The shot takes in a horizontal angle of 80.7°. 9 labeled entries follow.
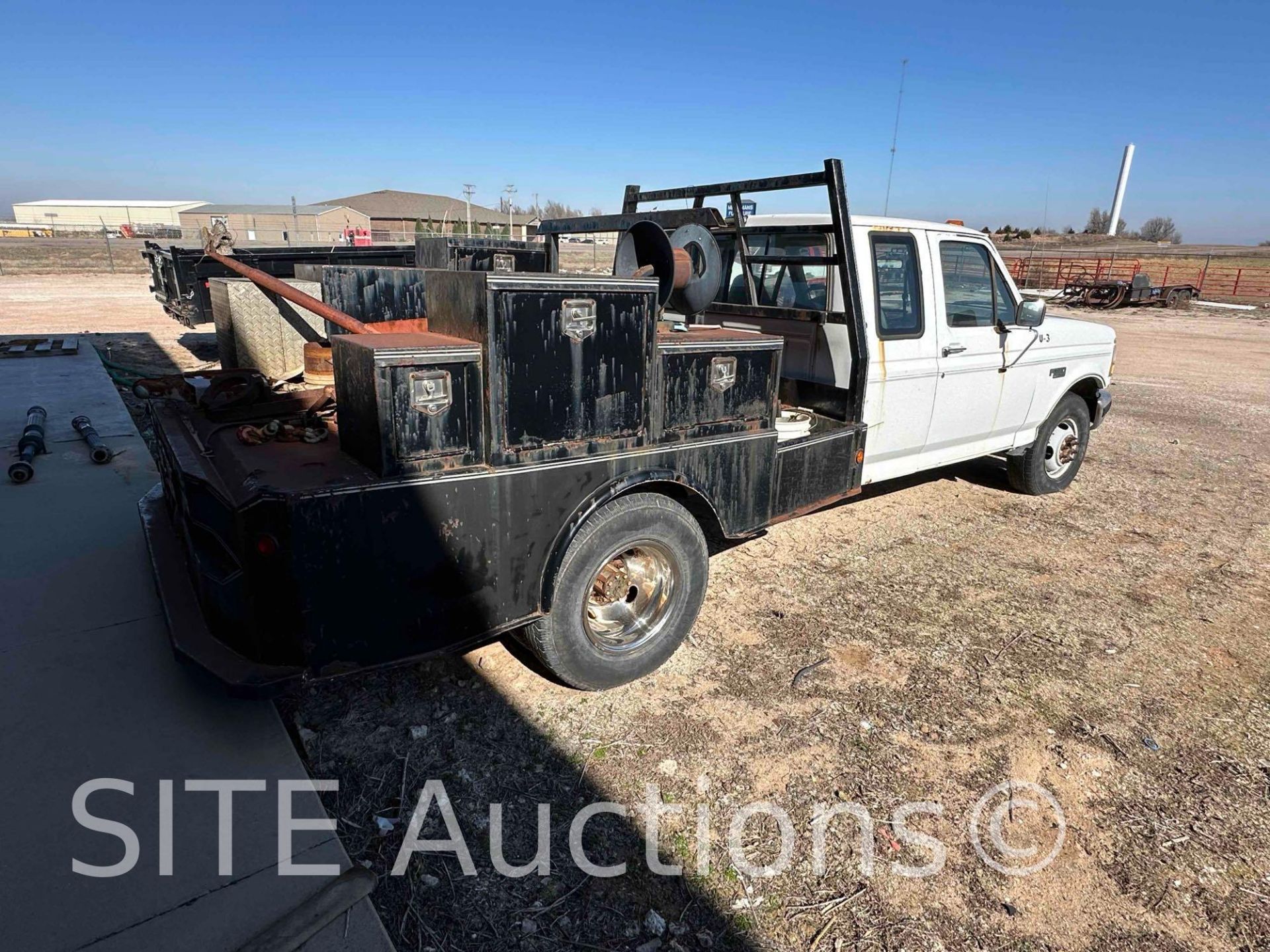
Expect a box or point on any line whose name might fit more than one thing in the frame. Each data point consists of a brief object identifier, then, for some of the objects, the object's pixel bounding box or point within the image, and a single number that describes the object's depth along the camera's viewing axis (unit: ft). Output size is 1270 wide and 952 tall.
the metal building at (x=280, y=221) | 157.17
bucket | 12.82
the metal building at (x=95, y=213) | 347.97
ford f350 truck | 7.97
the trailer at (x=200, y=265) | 28.96
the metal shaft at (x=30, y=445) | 17.06
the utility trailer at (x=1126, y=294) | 79.36
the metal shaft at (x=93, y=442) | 18.58
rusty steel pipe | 9.63
